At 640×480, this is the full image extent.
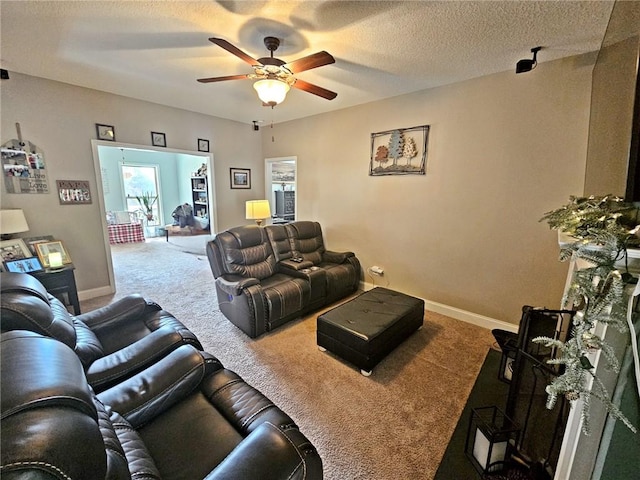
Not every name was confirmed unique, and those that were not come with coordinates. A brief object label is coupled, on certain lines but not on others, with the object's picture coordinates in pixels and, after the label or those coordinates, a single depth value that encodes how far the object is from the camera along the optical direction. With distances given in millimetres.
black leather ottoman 2197
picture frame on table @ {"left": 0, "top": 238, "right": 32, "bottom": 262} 2793
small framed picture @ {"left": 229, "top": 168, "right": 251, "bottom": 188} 4949
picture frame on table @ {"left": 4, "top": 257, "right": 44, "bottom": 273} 2723
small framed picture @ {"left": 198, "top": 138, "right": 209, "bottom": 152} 4410
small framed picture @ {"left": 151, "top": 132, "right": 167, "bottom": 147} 3885
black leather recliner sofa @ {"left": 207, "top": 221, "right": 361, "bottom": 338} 2742
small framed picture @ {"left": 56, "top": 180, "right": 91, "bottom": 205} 3262
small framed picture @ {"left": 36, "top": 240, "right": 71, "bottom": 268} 2963
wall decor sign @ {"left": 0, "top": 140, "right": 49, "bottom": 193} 2902
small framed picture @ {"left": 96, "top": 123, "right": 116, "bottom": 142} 3422
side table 2895
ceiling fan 1884
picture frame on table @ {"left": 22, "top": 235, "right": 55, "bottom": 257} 3007
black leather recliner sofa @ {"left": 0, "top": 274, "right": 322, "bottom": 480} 538
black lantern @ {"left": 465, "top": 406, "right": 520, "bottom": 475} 1348
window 8148
